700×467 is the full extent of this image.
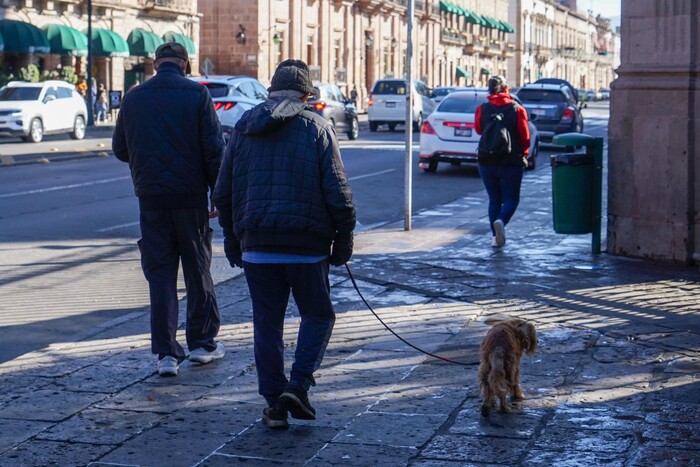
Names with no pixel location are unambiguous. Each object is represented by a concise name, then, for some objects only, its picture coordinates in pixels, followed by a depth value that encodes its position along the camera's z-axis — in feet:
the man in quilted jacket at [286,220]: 17.88
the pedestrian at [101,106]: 143.75
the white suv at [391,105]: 139.44
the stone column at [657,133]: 34.55
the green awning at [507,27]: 349.20
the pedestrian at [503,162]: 38.68
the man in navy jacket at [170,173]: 21.39
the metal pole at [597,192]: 37.11
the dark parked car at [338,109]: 112.68
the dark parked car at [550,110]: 97.71
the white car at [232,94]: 87.40
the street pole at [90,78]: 131.03
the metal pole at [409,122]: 42.93
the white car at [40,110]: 103.65
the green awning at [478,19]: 311.23
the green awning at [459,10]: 292.20
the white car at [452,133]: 71.20
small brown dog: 18.75
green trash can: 37.14
